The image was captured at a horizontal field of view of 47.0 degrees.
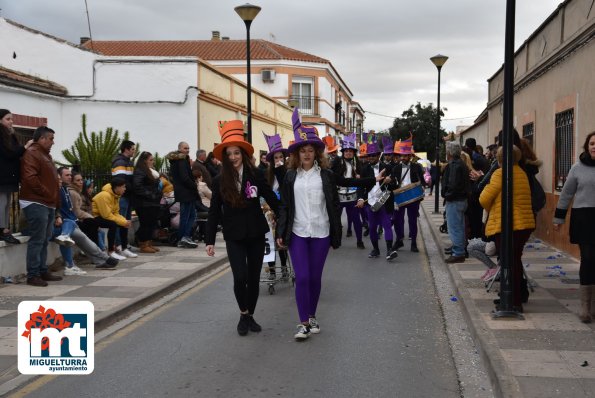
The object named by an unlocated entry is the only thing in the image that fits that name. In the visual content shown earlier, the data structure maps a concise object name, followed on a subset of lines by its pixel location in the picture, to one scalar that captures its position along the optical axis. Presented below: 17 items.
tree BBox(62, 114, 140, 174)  15.30
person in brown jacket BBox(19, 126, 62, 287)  9.02
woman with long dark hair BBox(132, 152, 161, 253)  12.28
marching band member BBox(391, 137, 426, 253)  12.30
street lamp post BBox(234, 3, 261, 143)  16.03
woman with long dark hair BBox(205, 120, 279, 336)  6.61
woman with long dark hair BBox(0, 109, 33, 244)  8.92
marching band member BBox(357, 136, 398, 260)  11.80
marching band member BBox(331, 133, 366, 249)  13.27
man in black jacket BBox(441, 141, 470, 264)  10.76
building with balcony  50.19
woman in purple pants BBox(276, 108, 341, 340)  6.52
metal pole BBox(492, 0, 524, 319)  6.86
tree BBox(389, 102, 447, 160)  63.44
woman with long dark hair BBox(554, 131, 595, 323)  6.74
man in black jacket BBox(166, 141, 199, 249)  13.28
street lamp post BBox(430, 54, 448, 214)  23.93
